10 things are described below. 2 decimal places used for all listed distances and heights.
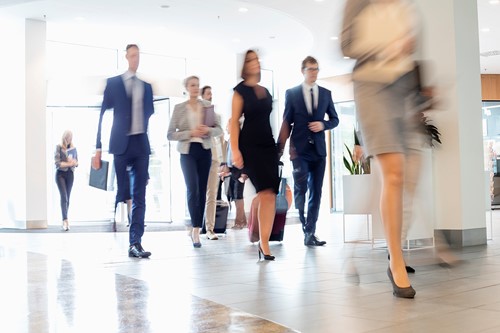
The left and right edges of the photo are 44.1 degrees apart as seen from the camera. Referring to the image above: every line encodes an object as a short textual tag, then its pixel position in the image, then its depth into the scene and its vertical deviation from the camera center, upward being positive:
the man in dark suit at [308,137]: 5.73 +0.47
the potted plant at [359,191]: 5.43 -0.04
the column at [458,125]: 5.37 +0.53
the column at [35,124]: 11.60 +1.32
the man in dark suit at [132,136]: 5.05 +0.46
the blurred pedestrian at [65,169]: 10.45 +0.41
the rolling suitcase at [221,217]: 7.81 -0.34
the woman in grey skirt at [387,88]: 2.89 +0.47
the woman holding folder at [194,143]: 5.88 +0.46
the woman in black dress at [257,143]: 4.46 +0.34
